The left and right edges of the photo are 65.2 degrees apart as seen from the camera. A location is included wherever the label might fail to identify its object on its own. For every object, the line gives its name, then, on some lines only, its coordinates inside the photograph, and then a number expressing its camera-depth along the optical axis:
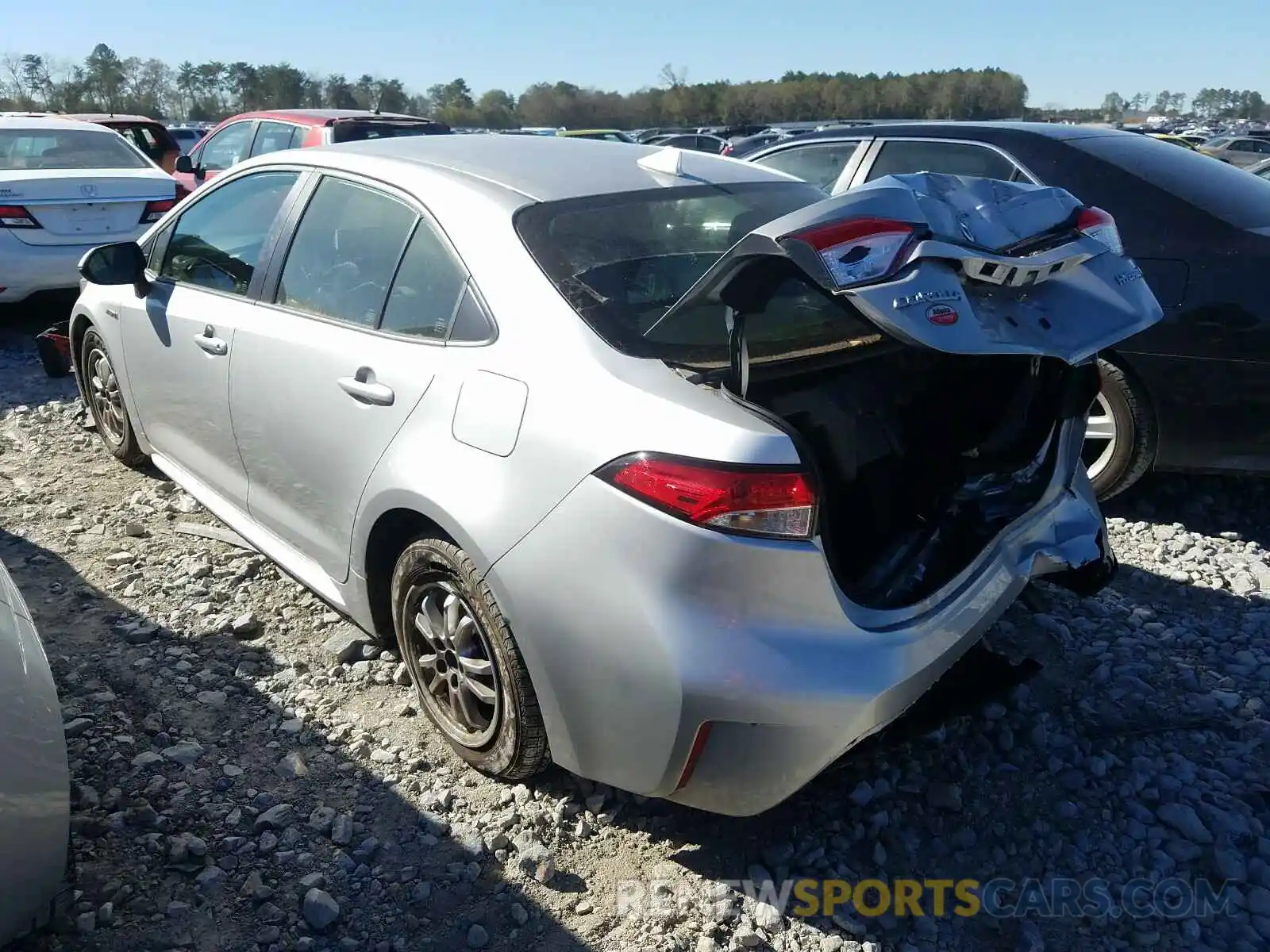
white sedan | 6.68
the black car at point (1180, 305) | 3.92
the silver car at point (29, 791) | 1.86
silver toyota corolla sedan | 2.07
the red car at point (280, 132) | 9.24
